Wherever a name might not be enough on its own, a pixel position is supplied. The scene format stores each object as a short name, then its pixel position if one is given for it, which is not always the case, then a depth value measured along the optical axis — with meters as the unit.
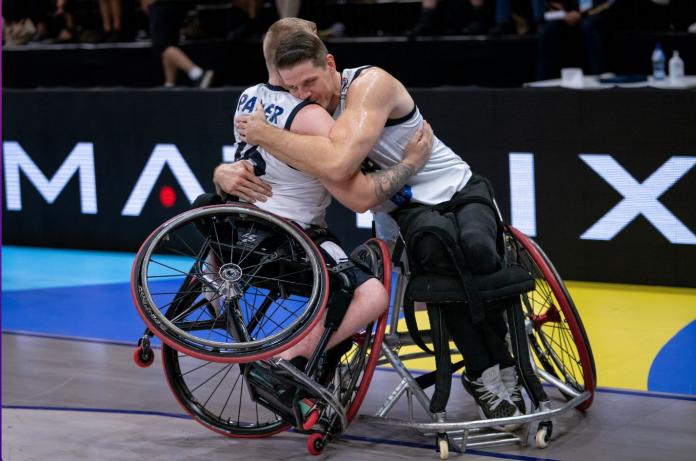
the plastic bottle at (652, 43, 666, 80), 14.00
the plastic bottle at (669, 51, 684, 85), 13.45
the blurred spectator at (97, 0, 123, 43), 22.31
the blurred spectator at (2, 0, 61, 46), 23.70
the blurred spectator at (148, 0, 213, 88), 19.33
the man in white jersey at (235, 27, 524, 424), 7.45
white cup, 13.36
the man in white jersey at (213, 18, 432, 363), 7.54
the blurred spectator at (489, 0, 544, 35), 18.12
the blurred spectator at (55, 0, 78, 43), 23.56
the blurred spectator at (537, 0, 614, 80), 16.69
